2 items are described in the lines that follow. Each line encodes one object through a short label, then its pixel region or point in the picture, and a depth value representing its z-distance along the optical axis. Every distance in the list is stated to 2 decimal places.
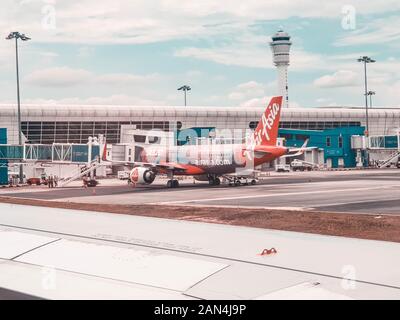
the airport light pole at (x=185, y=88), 156.35
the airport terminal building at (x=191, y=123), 122.31
